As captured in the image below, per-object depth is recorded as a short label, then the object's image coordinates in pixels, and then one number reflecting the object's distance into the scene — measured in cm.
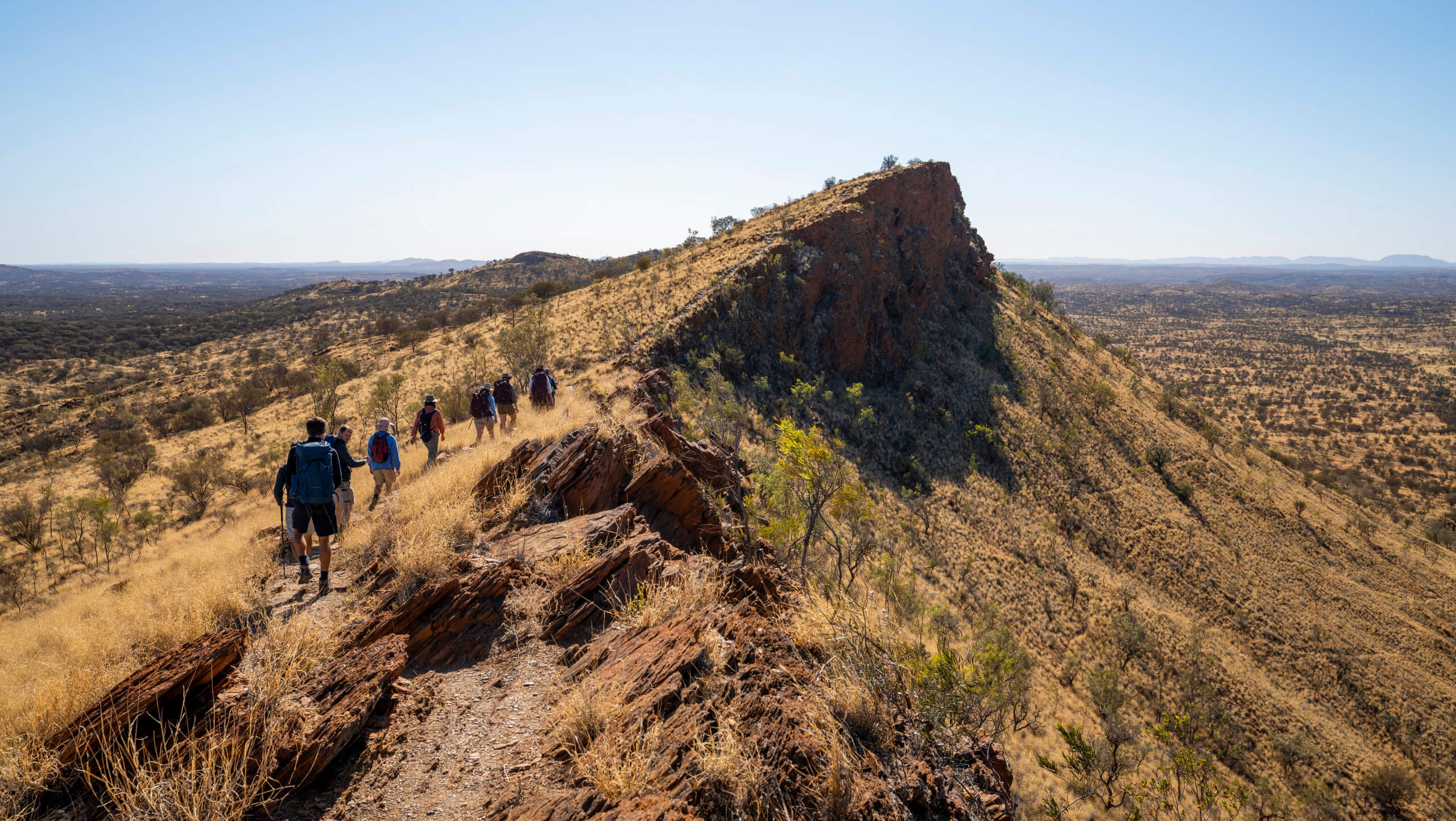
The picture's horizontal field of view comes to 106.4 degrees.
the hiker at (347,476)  785
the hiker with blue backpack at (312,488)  688
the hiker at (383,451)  993
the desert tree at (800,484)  1246
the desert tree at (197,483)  1700
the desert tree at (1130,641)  2311
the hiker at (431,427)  1141
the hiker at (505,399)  1373
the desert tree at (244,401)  2817
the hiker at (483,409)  1312
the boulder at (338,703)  376
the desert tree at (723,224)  5156
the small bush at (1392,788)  1966
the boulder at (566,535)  663
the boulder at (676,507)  830
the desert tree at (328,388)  2186
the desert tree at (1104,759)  1658
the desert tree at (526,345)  2347
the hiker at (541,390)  1490
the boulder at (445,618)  523
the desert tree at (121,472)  1834
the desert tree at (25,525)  1504
